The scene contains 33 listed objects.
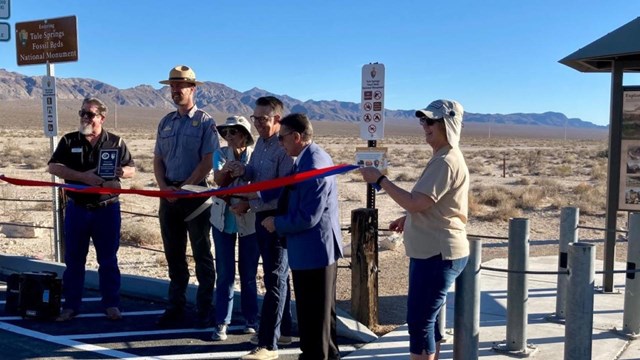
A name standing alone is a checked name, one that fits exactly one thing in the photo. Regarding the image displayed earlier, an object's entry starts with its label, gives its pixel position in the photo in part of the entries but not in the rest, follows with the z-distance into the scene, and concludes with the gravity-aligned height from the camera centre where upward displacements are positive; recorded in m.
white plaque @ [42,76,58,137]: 7.79 +0.32
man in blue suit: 4.10 -0.63
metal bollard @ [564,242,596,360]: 3.91 -0.99
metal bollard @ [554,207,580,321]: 6.14 -0.97
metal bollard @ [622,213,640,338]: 5.51 -1.28
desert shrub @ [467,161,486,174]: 31.94 -1.63
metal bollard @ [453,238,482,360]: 4.13 -1.12
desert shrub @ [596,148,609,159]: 45.08 -1.20
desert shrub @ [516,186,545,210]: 18.41 -1.82
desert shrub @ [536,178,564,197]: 21.39 -1.77
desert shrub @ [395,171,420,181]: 26.49 -1.72
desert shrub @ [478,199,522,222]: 15.98 -1.94
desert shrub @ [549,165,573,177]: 30.32 -1.64
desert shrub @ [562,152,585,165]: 40.53 -1.42
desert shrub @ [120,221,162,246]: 11.84 -1.90
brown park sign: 7.61 +1.07
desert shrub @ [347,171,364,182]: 25.57 -1.70
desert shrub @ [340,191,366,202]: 19.30 -1.87
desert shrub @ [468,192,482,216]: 16.74 -1.88
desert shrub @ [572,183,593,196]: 21.44 -1.75
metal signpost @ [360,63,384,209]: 6.02 +0.28
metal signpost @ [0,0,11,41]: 7.68 +1.26
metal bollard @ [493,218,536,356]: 5.00 -1.19
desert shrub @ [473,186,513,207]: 18.77 -1.78
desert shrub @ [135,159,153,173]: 28.06 -1.47
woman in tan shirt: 3.69 -0.51
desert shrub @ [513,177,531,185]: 25.11 -1.75
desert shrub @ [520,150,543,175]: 33.03 -1.51
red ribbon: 4.12 -0.43
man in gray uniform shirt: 5.58 -0.40
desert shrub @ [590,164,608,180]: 28.66 -1.61
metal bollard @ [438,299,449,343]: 5.03 -1.50
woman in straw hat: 5.16 -0.79
